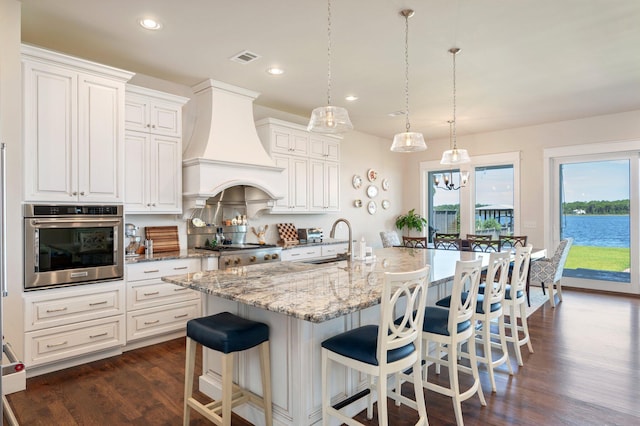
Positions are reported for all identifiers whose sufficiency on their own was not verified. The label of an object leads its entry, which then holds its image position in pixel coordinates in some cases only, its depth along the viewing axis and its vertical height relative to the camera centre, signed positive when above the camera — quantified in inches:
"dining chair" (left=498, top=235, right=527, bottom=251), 241.8 -18.8
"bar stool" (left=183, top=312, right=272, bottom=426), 81.5 -30.6
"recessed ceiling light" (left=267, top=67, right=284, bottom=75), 164.2 +62.2
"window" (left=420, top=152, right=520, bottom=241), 278.1 +14.4
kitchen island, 77.1 -25.1
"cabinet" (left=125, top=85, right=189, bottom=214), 151.3 +25.7
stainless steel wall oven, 118.6 -10.5
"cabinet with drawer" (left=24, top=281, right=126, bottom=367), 119.7 -36.6
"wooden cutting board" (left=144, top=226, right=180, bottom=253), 167.6 -11.0
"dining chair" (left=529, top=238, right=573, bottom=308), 206.3 -30.6
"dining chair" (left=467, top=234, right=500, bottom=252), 240.8 -20.2
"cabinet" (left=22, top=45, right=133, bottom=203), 120.2 +28.9
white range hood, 166.6 +28.7
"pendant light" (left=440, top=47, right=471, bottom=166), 180.4 +26.3
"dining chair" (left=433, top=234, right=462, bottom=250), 252.1 -21.5
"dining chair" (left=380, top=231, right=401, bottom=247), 266.0 -19.0
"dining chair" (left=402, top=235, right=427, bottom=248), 253.0 -20.0
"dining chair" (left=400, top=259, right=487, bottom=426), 92.3 -29.7
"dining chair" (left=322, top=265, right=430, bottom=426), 74.2 -28.4
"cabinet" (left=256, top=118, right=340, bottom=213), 208.8 +29.3
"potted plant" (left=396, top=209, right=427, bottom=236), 310.2 -8.0
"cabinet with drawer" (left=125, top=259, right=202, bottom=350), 142.9 -35.9
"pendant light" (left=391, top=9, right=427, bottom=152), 147.1 +27.4
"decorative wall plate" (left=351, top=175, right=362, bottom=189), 279.6 +23.1
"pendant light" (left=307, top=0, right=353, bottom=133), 122.5 +30.2
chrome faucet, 136.1 -14.7
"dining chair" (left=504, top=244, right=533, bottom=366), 130.0 -28.8
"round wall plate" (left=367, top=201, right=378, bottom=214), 293.1 +4.1
